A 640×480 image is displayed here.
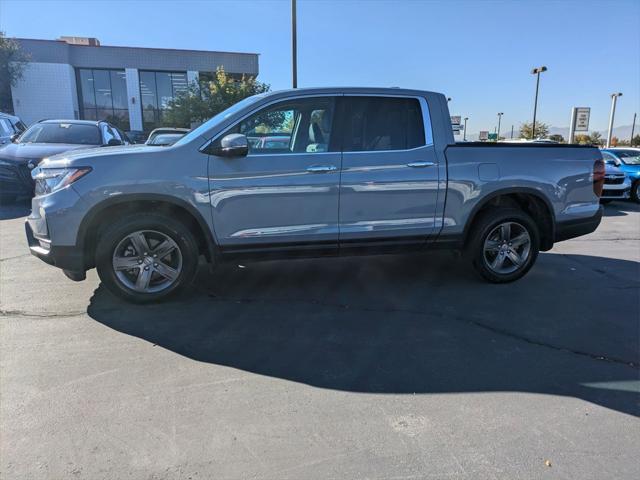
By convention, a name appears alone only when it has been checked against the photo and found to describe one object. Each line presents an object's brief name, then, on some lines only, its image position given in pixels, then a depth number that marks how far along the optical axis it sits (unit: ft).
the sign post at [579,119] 103.50
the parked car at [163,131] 37.12
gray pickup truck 13.21
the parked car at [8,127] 37.58
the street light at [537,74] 96.16
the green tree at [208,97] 83.20
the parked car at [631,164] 44.34
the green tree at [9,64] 98.32
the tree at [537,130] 163.39
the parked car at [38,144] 29.40
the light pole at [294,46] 49.88
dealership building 106.22
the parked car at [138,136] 76.34
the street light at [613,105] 128.60
